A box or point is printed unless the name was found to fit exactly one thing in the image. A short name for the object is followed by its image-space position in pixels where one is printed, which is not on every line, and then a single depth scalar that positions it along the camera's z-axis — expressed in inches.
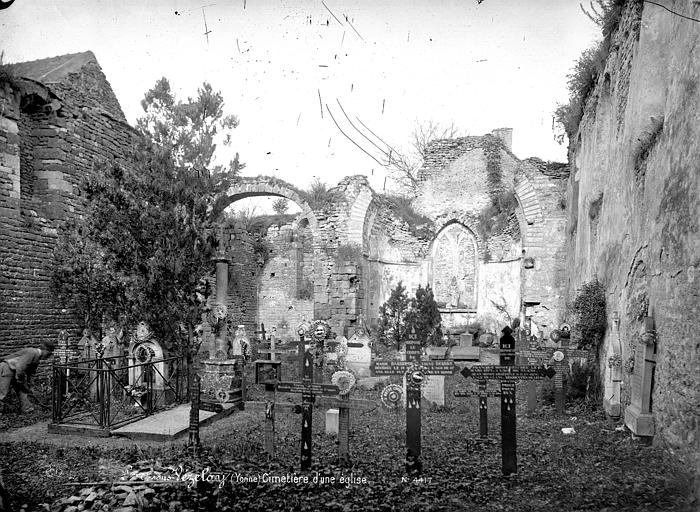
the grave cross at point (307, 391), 200.4
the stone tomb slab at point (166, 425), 265.8
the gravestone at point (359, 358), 381.7
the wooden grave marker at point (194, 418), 232.5
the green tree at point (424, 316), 511.9
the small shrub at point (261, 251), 816.3
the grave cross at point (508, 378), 191.5
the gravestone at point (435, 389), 336.2
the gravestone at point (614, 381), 269.9
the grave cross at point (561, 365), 305.8
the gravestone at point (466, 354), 523.5
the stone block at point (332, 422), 257.4
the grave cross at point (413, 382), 193.3
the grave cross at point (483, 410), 246.1
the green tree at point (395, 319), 528.1
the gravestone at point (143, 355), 334.3
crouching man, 318.7
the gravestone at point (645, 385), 215.3
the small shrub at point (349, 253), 614.5
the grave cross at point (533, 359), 313.9
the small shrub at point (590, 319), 321.7
